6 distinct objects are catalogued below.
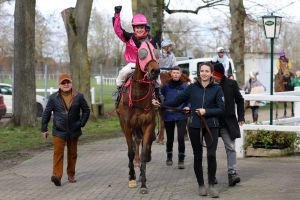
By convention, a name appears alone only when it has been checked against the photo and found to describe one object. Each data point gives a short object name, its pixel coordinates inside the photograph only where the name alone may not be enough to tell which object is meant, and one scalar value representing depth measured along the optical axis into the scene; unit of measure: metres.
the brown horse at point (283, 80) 23.53
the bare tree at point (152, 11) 22.33
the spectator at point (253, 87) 21.66
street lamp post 17.02
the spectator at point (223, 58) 20.16
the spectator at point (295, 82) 24.04
